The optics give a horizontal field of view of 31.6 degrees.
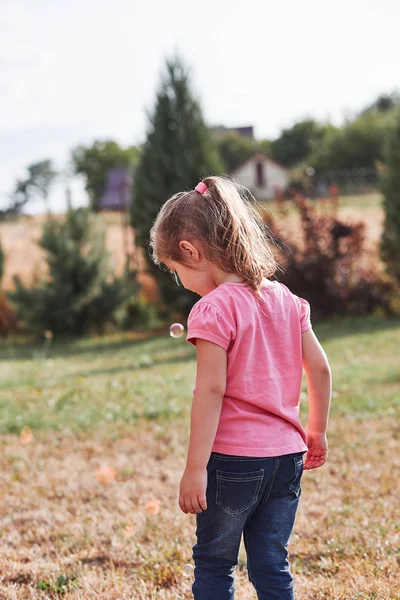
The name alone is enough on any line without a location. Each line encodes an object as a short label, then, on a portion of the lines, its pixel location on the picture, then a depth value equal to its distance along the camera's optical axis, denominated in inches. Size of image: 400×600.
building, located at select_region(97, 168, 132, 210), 1639.0
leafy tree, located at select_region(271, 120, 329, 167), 2290.8
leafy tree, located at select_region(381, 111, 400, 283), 499.5
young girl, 78.9
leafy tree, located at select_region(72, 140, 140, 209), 2041.1
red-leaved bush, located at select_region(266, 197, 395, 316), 486.9
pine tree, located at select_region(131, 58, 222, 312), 520.7
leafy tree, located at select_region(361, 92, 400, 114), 2384.4
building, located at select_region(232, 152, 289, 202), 1804.9
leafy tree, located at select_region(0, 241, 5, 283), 615.5
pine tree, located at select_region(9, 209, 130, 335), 497.4
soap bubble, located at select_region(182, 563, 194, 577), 108.3
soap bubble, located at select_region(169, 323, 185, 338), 98.9
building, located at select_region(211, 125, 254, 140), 2295.2
